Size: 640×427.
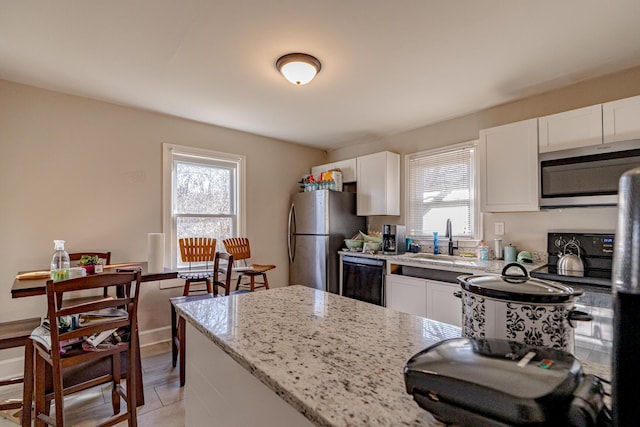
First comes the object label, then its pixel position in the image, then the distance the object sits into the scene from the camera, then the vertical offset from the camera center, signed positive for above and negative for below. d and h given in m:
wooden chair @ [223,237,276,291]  3.51 -0.48
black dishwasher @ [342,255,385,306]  3.28 -0.72
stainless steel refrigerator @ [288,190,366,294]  3.82 -0.21
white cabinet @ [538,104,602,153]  2.27 +0.68
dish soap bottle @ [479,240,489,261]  2.95 -0.37
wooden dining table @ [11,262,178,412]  1.84 -0.43
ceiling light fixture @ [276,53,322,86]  2.20 +1.12
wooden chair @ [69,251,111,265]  2.73 -0.35
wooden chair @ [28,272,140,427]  1.46 -0.73
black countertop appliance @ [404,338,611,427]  0.41 -0.26
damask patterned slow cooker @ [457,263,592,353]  0.63 -0.21
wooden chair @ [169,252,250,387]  2.40 -0.83
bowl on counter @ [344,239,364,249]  3.81 -0.34
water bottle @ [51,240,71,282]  1.89 -0.27
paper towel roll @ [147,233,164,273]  2.46 -0.29
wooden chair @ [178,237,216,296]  3.42 -0.37
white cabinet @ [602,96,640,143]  2.11 +0.68
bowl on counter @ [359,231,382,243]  3.75 -0.28
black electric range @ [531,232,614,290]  2.07 -0.33
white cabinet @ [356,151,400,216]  3.77 +0.41
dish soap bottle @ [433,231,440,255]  3.47 -0.35
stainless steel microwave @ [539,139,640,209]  2.12 +0.32
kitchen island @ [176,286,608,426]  0.57 -0.36
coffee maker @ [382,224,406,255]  3.48 -0.27
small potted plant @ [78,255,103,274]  2.11 -0.33
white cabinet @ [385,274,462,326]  2.64 -0.78
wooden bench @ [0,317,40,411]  1.70 -0.68
